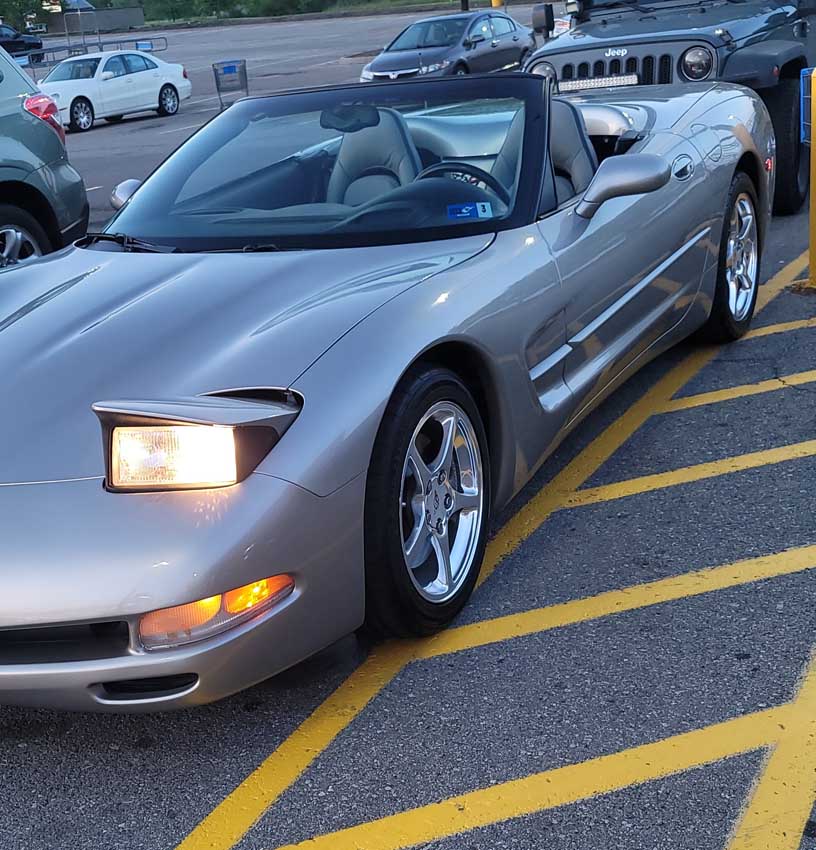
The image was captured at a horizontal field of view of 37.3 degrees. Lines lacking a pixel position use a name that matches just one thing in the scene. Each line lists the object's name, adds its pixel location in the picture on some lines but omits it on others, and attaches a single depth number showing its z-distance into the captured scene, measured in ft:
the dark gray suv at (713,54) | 25.53
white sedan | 70.95
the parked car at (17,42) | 120.57
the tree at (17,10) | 164.14
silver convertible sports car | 8.40
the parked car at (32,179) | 21.07
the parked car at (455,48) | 68.23
